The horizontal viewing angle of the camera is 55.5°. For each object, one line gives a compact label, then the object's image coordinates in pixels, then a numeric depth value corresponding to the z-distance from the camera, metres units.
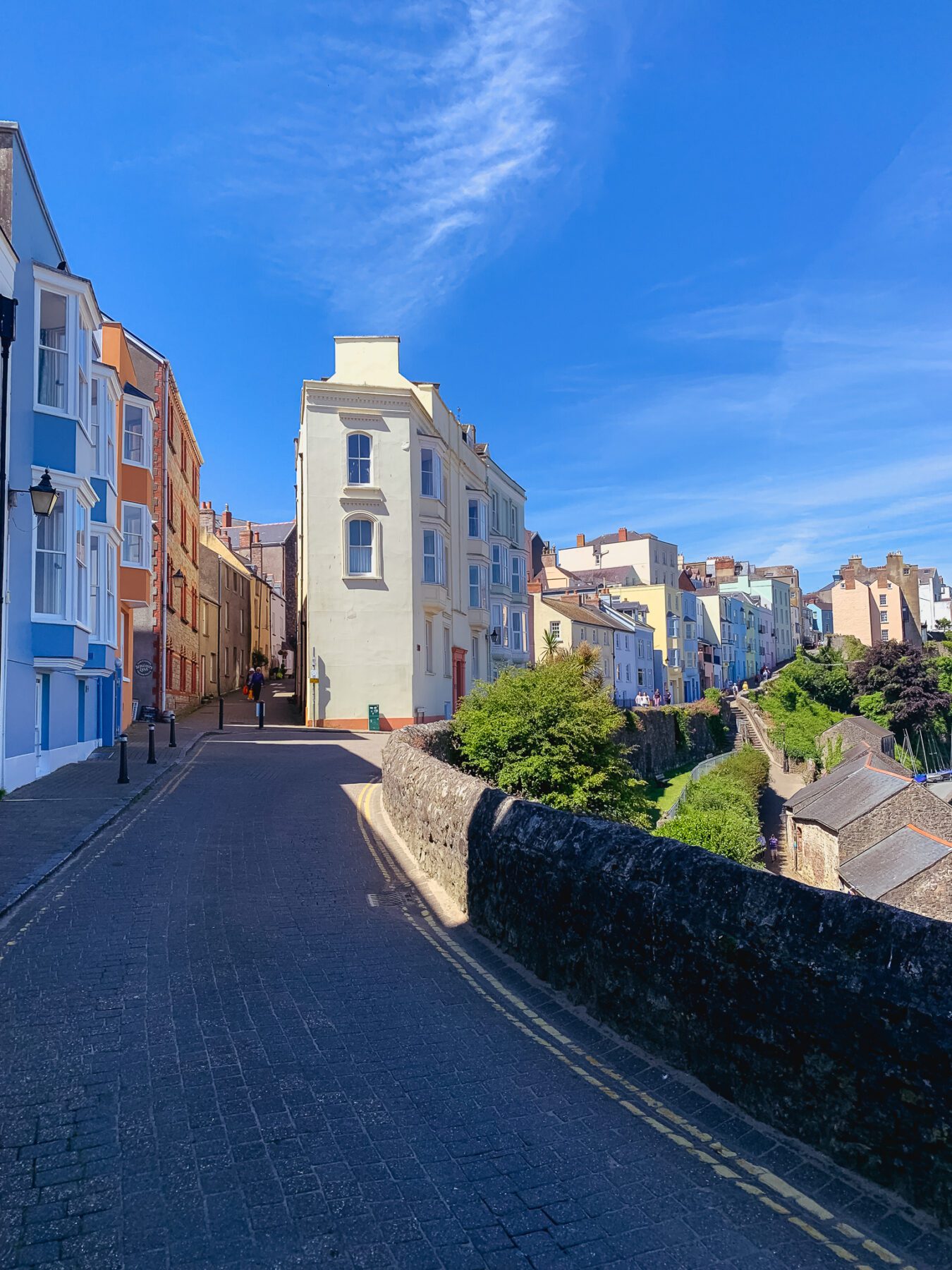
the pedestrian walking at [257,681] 38.78
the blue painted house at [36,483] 15.67
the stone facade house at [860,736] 52.19
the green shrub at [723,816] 28.70
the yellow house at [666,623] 80.12
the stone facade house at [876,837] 21.50
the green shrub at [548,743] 18.72
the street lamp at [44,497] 13.10
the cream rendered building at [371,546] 34.53
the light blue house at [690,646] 84.38
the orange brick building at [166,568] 29.86
